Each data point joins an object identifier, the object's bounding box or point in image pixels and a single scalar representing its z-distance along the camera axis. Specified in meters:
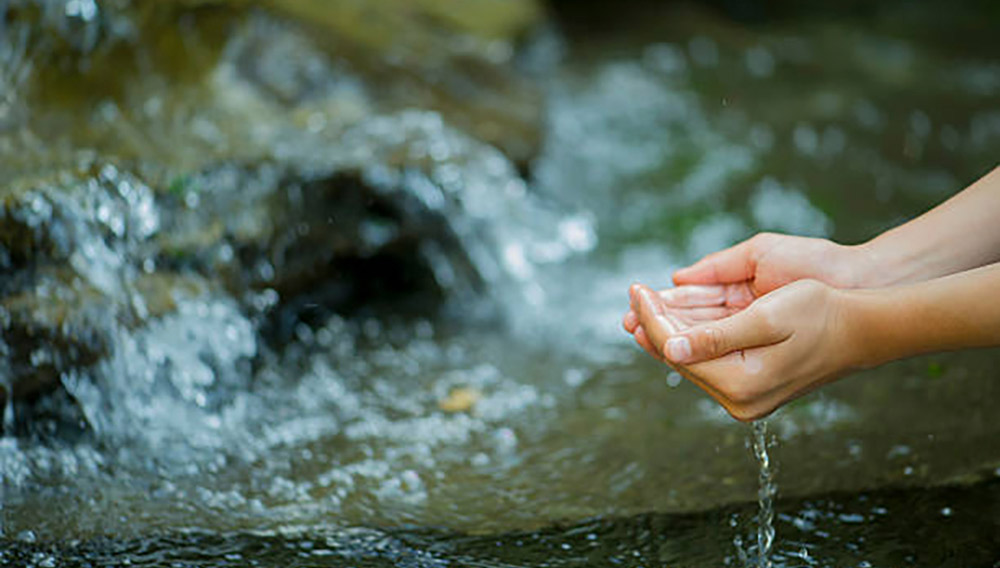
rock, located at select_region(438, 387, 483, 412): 3.07
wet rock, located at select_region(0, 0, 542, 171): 3.68
